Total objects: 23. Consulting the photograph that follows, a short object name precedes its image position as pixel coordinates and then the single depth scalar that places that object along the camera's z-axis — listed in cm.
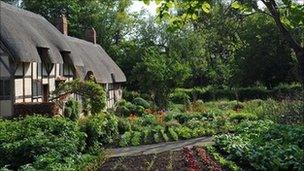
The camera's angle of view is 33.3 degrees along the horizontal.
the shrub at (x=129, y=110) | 2738
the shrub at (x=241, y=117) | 2092
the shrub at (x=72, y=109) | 2320
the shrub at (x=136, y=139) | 1597
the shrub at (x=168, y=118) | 2155
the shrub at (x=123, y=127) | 1847
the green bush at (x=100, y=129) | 1517
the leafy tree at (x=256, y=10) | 519
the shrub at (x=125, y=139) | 1577
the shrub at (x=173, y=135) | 1677
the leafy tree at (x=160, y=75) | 2927
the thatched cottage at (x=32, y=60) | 1977
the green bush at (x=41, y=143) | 1056
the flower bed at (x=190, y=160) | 991
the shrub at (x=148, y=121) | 2028
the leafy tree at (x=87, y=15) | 4791
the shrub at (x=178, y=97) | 3619
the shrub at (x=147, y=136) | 1639
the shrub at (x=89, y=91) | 2198
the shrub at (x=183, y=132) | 1720
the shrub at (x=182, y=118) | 2172
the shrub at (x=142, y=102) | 3119
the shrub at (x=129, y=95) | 3806
